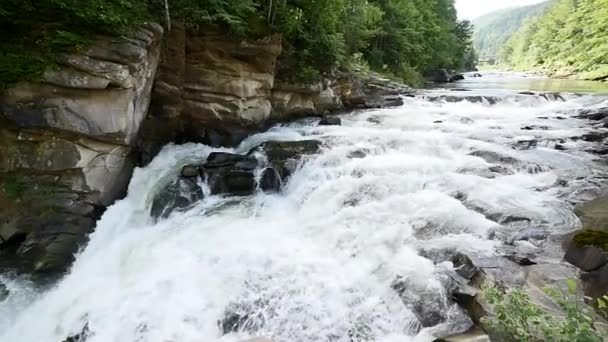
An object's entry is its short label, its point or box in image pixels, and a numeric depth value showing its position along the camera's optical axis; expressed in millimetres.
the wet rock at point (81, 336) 5523
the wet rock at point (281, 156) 9742
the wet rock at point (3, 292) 6496
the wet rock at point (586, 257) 5316
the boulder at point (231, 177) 9500
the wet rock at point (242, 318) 5324
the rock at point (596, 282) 4797
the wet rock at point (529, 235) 6457
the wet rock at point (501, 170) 9141
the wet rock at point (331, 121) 14086
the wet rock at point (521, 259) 5750
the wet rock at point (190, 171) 9586
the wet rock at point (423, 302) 4957
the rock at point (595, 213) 6566
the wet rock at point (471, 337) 4279
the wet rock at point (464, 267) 5441
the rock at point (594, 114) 14348
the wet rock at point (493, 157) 9719
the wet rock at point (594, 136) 11695
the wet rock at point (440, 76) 37750
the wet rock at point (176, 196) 8805
